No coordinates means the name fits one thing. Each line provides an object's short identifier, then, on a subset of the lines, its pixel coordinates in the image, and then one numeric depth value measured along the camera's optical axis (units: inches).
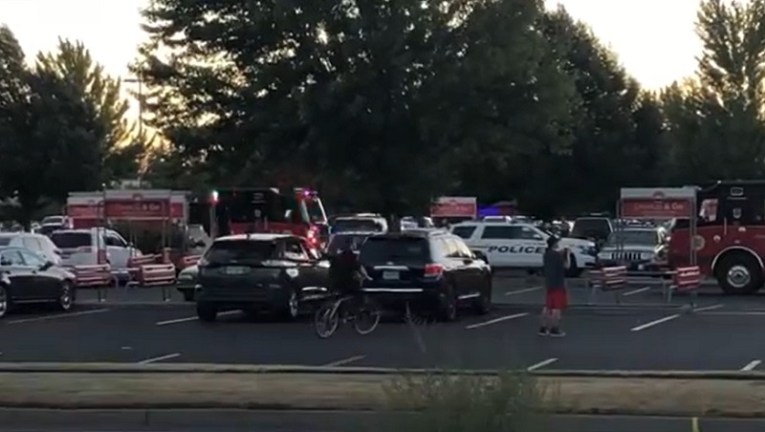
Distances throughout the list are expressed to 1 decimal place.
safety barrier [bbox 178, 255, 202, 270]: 1617.9
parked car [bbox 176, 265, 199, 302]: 1406.3
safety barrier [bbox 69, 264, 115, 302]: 1441.9
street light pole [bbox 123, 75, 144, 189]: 1491.0
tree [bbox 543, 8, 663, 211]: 2741.1
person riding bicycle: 1055.0
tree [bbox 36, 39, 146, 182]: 2664.9
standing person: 1059.9
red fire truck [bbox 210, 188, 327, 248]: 1715.1
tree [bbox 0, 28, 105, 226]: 2396.7
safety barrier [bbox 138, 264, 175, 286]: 1469.0
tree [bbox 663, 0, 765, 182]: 2655.0
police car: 1895.9
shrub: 358.3
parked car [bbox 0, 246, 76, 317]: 1264.8
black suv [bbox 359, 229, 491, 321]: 1162.6
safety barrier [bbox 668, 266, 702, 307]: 1389.0
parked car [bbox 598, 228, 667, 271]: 1681.8
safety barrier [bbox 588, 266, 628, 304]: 1379.2
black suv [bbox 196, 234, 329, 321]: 1179.3
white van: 1695.4
